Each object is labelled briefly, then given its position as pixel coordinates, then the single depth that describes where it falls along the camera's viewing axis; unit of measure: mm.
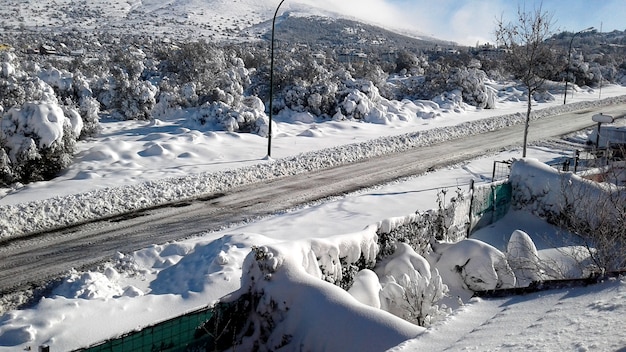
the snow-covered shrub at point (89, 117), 23417
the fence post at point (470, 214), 13867
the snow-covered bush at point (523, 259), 10391
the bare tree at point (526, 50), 19953
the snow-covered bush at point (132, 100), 30453
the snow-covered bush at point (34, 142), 17109
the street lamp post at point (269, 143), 21922
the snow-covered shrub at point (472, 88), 44281
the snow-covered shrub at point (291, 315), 6203
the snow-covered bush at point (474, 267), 10180
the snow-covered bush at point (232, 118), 27141
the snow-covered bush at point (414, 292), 8047
